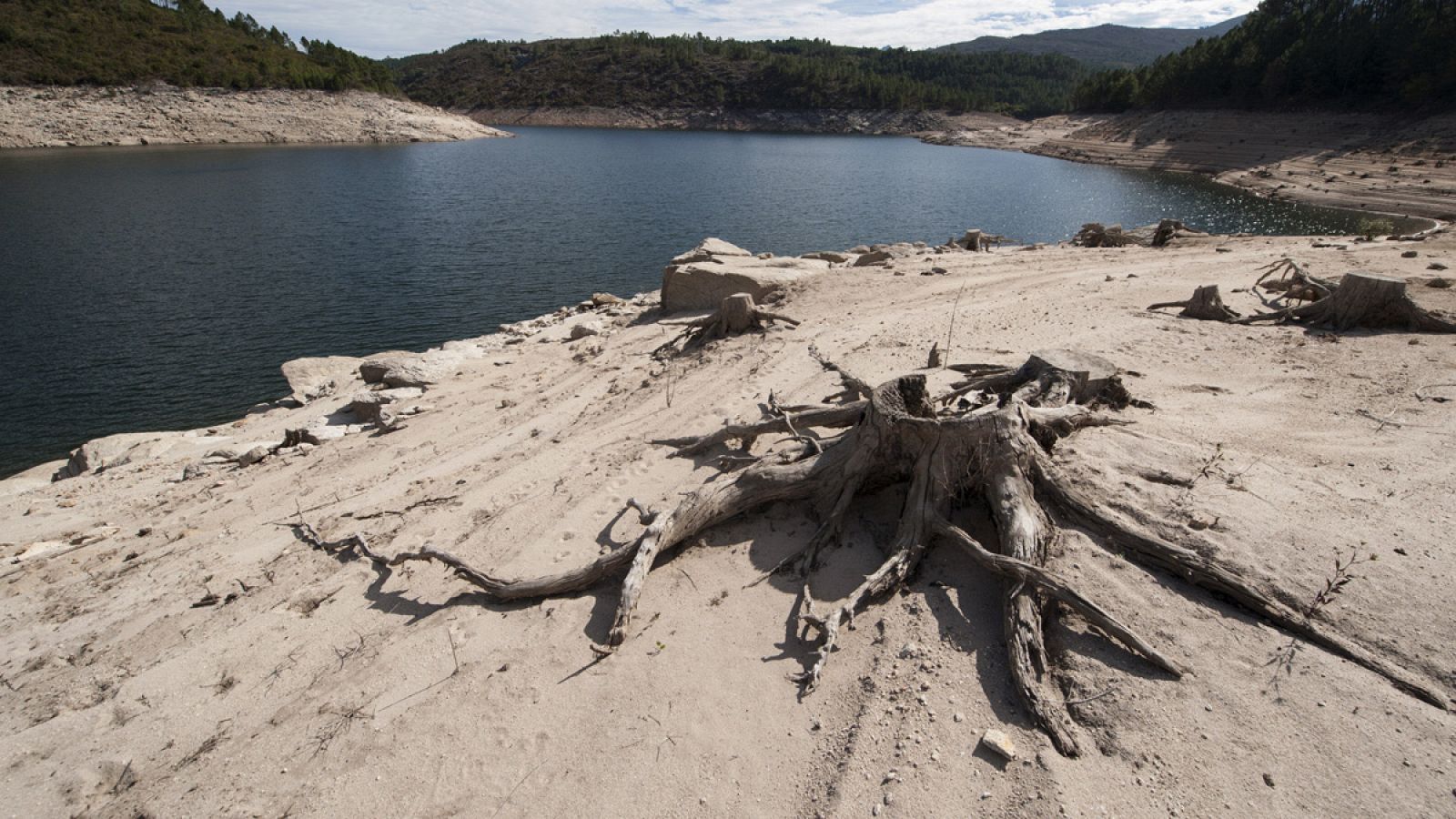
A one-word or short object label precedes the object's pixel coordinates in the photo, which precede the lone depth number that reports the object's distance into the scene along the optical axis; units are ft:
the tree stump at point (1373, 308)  30.71
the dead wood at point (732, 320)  41.57
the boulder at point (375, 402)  41.27
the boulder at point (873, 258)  62.44
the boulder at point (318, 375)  50.39
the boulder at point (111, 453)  40.60
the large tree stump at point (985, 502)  13.85
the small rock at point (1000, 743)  12.24
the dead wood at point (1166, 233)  69.82
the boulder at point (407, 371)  45.50
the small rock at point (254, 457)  36.70
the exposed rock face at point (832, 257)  69.56
